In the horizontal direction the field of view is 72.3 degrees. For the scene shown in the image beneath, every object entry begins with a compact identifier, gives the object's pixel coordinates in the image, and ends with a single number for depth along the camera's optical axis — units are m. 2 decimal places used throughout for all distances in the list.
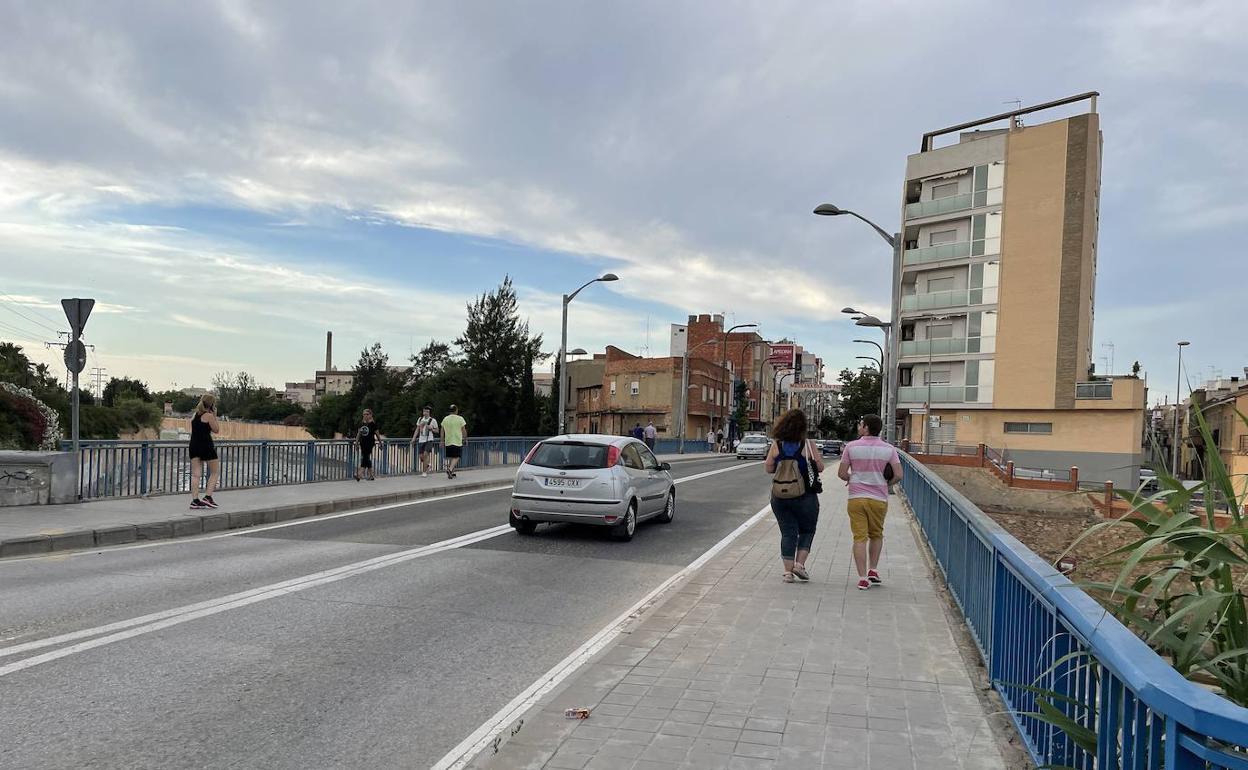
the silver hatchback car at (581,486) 11.48
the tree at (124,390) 100.21
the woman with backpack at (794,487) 8.22
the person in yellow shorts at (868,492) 8.09
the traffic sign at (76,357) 12.16
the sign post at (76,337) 12.17
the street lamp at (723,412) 74.80
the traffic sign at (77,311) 12.48
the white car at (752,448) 47.75
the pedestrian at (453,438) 21.44
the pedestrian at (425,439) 22.19
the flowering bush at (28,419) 35.95
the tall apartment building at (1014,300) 49.56
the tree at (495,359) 59.38
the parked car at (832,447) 60.04
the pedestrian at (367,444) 19.30
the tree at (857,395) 85.47
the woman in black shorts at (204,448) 13.03
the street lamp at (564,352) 31.59
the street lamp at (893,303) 21.12
